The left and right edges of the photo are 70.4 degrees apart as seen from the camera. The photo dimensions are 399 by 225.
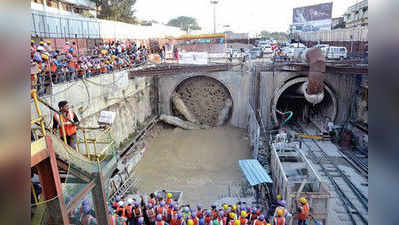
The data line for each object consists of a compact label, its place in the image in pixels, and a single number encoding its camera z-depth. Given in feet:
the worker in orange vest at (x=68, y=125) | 22.63
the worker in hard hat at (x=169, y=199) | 30.06
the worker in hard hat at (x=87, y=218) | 21.20
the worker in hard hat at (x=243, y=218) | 26.07
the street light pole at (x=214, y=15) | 126.33
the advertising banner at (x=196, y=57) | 63.00
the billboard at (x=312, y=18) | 135.03
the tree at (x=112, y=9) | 116.06
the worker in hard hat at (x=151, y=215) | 27.89
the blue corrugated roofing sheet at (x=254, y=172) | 36.32
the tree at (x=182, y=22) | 270.67
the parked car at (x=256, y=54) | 83.52
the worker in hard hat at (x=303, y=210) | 26.91
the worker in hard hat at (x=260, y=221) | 25.04
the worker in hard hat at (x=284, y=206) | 26.31
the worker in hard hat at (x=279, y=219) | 25.34
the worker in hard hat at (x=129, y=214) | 28.07
